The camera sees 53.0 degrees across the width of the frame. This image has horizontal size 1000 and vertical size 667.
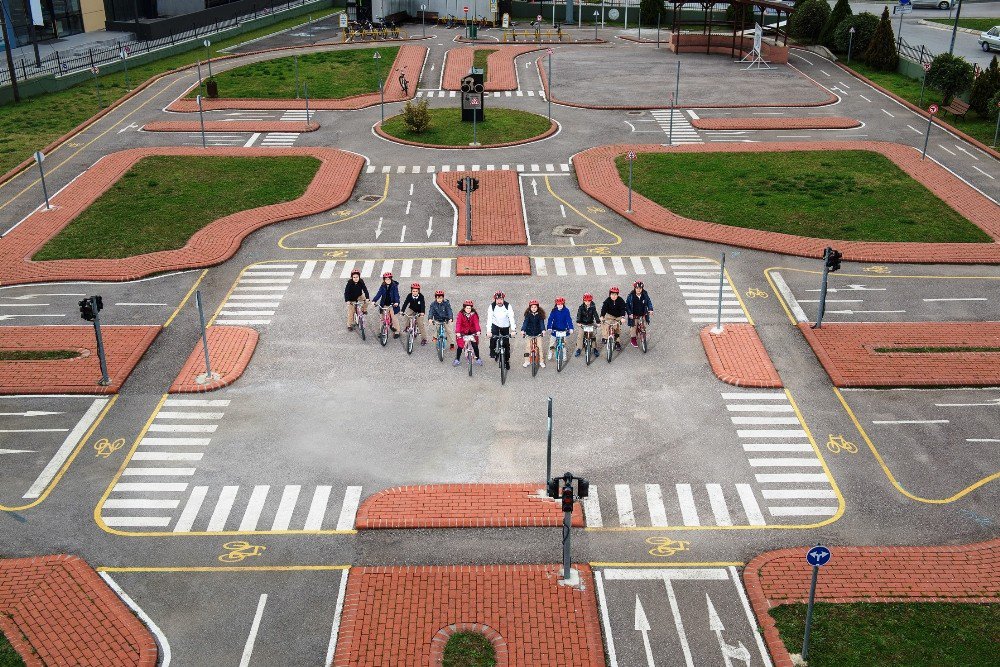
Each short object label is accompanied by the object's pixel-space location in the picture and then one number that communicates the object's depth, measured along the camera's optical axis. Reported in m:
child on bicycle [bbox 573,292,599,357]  27.26
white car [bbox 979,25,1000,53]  70.19
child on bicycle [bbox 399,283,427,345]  28.28
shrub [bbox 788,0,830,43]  74.19
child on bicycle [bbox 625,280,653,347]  28.00
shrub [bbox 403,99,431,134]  51.22
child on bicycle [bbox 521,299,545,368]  26.97
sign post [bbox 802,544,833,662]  16.11
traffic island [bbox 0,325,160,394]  26.80
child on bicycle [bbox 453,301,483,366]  27.11
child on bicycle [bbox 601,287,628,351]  27.63
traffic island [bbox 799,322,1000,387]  27.05
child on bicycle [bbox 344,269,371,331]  28.95
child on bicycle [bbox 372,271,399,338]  28.64
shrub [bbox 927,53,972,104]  54.59
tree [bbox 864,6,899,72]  66.19
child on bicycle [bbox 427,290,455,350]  27.72
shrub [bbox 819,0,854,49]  72.06
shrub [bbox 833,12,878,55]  69.69
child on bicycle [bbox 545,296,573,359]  26.98
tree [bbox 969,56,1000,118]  52.12
